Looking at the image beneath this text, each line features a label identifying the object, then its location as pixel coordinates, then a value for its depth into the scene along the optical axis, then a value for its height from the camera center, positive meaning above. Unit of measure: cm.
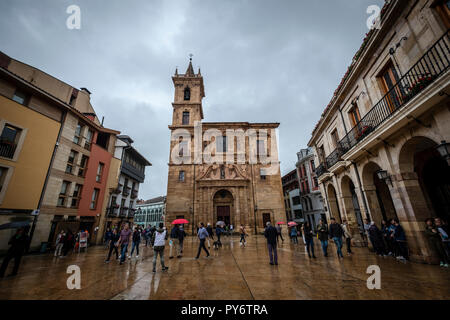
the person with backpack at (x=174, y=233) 924 -59
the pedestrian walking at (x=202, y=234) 868 -65
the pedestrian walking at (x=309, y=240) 851 -104
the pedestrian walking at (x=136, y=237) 951 -78
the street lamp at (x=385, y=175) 796 +171
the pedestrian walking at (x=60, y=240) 1105 -95
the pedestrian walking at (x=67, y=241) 1152 -109
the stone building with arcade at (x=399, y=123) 575 +325
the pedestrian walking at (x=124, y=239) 815 -73
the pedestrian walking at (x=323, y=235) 854 -78
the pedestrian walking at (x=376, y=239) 844 -103
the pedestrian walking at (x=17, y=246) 630 -71
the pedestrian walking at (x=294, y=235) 1418 -125
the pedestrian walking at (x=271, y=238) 693 -71
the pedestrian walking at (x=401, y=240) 735 -94
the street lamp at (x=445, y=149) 522 +182
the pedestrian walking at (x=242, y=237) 1458 -140
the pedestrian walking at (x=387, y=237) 828 -91
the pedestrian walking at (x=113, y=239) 876 -81
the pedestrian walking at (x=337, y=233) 803 -69
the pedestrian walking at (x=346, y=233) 882 -83
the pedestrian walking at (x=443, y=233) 600 -58
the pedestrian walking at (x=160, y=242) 626 -69
